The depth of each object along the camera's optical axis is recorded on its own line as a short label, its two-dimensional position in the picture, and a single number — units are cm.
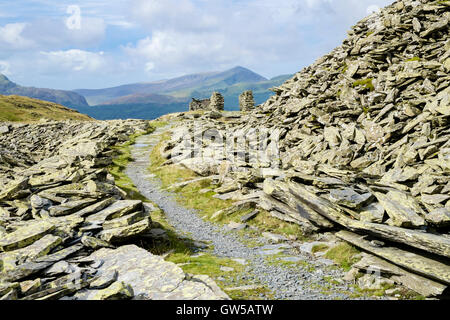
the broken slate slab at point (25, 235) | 1555
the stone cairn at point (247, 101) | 9338
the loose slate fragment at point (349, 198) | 1856
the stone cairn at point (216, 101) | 10344
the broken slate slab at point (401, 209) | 1579
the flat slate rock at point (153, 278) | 1189
